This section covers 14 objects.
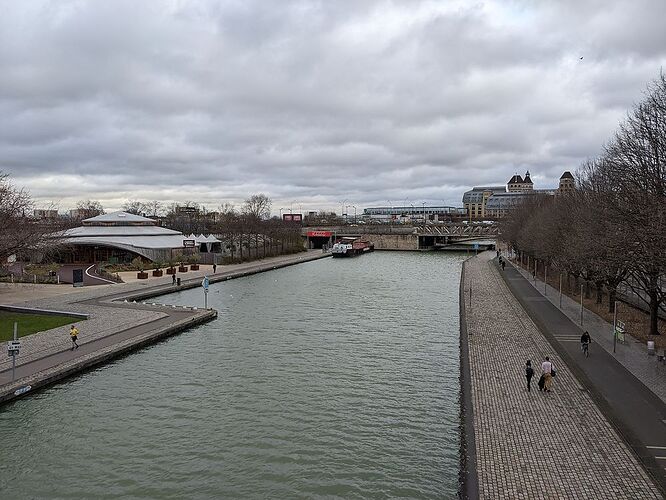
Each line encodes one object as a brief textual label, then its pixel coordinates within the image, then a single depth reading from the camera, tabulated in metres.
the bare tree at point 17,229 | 35.03
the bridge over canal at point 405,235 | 117.00
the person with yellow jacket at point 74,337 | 22.80
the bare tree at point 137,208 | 183.88
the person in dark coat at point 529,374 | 18.12
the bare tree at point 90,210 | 148.01
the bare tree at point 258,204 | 112.91
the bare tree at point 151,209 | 194.77
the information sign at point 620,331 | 23.61
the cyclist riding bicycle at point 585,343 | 21.91
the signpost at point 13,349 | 18.20
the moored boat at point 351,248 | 93.44
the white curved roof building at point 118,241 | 64.00
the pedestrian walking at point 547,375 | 17.85
